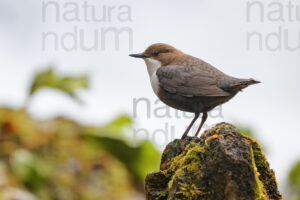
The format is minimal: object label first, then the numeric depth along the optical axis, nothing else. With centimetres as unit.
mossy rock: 793
